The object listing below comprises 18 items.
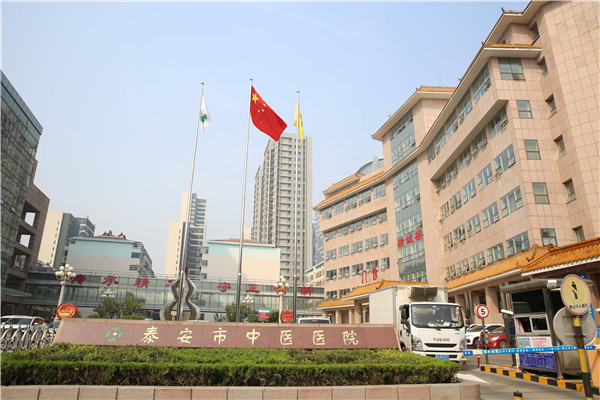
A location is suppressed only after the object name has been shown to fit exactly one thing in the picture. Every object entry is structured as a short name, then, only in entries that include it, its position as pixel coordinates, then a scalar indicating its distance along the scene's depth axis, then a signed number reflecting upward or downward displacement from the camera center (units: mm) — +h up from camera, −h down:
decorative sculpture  17834 +563
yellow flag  24047 +11944
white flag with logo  22547 +11292
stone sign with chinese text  12266 -452
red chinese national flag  21797 +10929
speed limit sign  20423 +542
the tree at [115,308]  52781 +1423
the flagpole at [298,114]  24153 +12203
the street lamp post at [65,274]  35275 +3893
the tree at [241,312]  56625 +1087
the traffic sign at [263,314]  46734 +740
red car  20862 -899
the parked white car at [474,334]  22703 -662
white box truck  14305 +39
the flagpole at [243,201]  17875 +5940
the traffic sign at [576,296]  6961 +468
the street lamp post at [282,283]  43469 +3986
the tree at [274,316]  60578 +673
